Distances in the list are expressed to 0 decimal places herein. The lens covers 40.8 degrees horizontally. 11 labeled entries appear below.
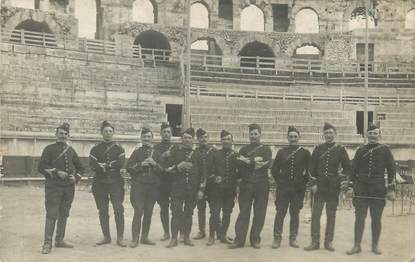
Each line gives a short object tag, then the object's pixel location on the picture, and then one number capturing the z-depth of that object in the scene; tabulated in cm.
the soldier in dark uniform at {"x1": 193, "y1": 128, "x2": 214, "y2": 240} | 993
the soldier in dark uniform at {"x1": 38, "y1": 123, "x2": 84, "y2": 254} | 875
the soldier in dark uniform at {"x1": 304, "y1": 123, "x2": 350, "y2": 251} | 910
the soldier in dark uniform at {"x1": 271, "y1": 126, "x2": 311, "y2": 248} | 932
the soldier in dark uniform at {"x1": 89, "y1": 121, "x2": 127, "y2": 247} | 927
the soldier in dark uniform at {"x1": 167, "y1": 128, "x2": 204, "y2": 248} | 942
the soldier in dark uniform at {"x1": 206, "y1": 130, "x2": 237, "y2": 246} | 953
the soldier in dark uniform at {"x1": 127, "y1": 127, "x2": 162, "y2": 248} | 938
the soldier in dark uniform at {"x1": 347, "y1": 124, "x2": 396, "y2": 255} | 891
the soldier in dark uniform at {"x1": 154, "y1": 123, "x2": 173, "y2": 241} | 981
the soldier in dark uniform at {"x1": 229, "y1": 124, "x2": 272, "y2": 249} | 927
